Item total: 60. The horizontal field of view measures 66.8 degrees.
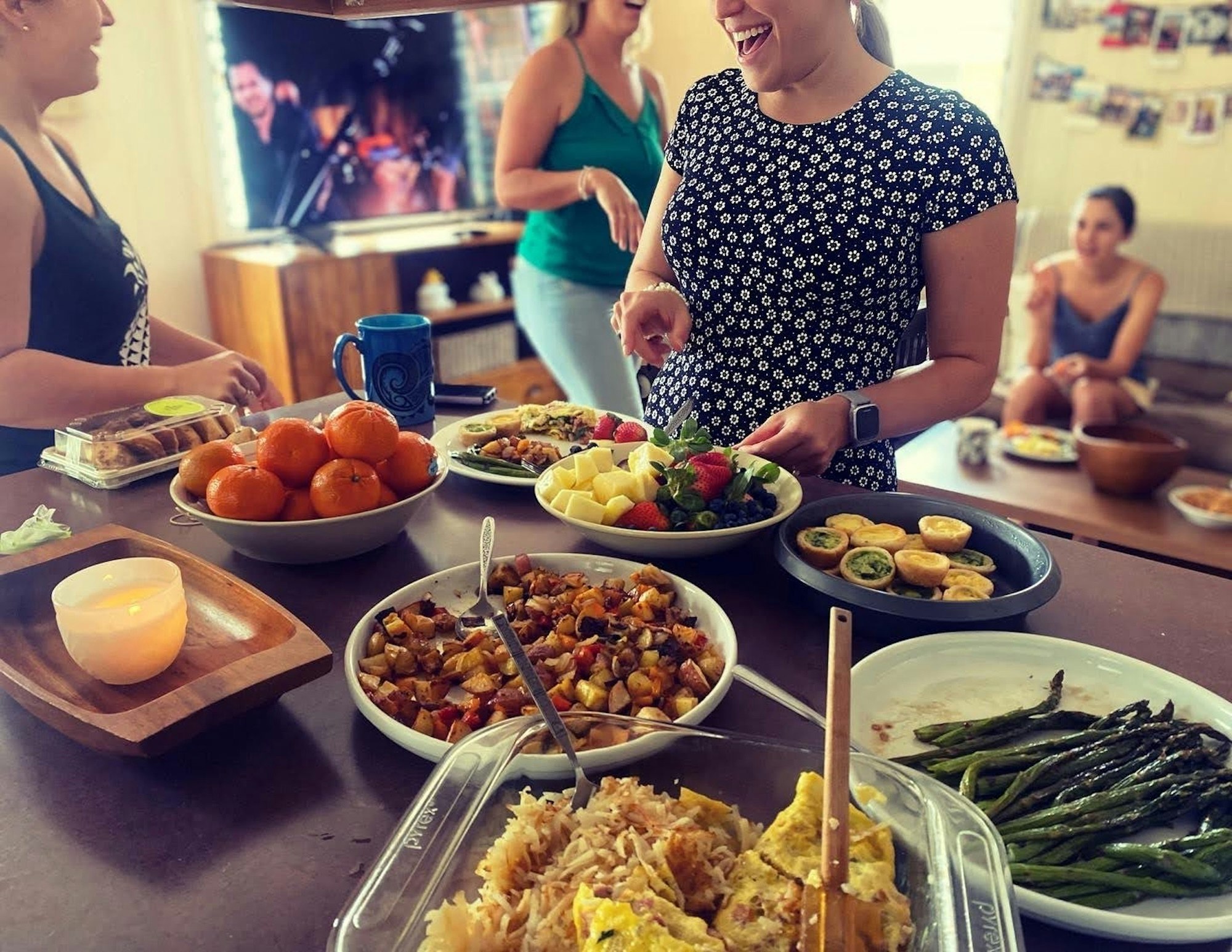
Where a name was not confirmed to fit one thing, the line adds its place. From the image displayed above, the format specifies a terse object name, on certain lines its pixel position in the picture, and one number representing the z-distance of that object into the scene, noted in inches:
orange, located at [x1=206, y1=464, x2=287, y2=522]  41.6
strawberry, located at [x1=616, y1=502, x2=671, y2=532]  43.4
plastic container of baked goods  52.8
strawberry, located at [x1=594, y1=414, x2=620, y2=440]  56.4
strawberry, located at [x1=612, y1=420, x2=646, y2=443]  55.1
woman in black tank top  58.9
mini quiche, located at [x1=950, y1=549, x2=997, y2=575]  41.3
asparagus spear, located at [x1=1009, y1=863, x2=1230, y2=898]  24.2
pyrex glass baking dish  21.2
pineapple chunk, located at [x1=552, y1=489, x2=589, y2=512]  45.1
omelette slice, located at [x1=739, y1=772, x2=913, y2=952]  21.6
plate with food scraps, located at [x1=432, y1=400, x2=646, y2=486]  53.6
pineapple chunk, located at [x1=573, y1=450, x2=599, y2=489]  47.0
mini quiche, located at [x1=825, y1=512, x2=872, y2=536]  43.2
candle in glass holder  32.5
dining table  24.4
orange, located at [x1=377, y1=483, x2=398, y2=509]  43.8
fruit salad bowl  42.5
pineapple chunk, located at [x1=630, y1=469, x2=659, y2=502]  45.0
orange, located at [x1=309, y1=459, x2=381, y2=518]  42.2
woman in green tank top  91.4
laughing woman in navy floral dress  53.2
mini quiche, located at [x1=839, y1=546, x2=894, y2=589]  39.6
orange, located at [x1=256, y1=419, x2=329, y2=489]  43.4
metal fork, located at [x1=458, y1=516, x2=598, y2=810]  26.5
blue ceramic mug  59.3
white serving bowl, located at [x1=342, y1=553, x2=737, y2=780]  27.0
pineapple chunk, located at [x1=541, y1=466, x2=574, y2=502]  46.9
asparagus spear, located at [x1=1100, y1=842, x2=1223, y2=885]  24.4
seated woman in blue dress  152.7
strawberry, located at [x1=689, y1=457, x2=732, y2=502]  44.7
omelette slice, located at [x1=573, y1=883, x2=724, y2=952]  20.5
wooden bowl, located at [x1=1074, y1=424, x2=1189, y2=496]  106.2
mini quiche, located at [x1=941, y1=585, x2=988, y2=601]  38.7
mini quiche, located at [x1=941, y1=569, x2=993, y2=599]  39.4
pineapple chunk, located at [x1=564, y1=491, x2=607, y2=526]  43.8
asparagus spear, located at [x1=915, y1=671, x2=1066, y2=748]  30.8
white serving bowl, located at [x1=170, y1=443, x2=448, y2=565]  41.6
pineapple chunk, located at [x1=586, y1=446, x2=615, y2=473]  47.9
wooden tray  28.7
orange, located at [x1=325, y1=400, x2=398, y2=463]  44.1
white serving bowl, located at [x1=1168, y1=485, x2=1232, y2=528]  100.2
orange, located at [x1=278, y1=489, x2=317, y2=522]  42.6
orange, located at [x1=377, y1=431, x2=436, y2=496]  45.3
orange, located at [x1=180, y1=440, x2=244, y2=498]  43.7
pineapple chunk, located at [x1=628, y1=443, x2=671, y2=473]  46.8
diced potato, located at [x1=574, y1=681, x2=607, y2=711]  31.9
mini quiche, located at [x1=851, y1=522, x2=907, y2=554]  42.0
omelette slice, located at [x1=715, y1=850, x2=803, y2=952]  21.8
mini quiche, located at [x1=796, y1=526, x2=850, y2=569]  40.5
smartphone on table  68.8
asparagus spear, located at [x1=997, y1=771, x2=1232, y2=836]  26.6
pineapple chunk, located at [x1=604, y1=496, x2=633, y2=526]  43.9
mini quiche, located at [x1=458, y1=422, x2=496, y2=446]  57.8
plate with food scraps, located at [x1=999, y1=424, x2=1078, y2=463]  119.2
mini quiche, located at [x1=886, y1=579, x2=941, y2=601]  40.0
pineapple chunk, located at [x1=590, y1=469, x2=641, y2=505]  45.0
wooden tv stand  144.0
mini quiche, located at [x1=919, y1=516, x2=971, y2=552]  42.4
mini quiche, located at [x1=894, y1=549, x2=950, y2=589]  40.1
